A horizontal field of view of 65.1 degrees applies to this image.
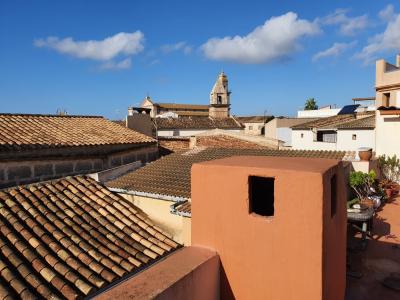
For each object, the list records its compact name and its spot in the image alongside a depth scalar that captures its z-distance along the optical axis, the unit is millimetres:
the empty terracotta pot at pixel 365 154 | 14594
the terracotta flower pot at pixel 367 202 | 12084
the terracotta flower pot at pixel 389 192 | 15531
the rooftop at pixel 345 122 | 21145
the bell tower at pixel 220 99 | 62250
